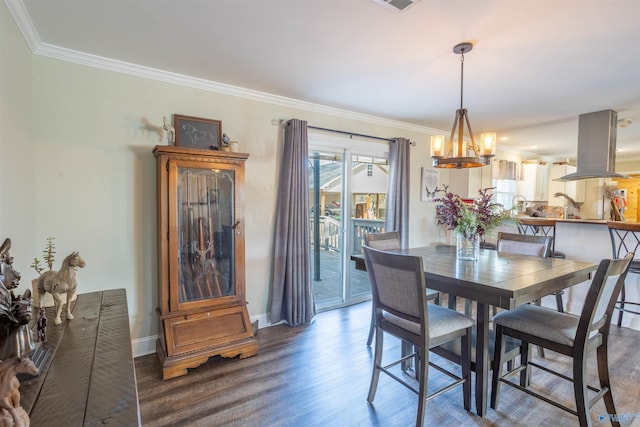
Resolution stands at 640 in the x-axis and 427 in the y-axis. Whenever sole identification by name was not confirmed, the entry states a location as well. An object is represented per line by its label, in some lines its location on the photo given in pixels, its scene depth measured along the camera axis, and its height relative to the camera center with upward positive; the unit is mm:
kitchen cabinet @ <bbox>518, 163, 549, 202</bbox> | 6375 +399
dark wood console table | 832 -582
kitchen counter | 3340 -537
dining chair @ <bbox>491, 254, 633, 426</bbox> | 1706 -781
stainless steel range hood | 3678 +690
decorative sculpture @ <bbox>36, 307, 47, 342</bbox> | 1259 -533
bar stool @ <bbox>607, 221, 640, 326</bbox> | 3055 -444
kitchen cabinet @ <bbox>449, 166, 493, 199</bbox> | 5137 +321
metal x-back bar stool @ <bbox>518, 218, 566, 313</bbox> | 3621 -335
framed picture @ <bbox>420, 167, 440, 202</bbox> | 4703 +252
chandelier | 2418 +395
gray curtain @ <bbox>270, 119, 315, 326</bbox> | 3279 -346
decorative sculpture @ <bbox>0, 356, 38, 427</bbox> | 682 -420
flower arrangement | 2484 -116
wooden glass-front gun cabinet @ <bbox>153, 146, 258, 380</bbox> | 2455 -516
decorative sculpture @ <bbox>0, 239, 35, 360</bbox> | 972 -409
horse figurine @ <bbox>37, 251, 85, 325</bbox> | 1483 -410
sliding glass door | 3916 -174
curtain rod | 3577 +820
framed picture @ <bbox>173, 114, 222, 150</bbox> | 2760 +606
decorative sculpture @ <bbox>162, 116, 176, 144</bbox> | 2576 +574
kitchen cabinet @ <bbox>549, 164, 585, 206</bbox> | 6895 +330
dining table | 1771 -491
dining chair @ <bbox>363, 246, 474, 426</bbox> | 1792 -757
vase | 2582 -384
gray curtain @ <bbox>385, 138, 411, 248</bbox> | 4184 +120
